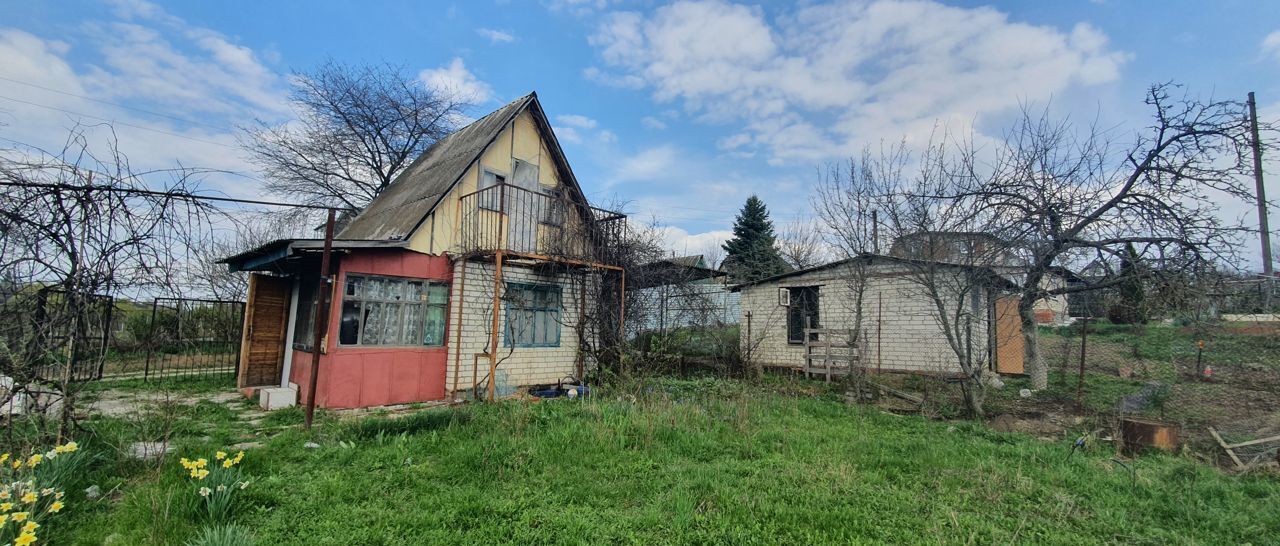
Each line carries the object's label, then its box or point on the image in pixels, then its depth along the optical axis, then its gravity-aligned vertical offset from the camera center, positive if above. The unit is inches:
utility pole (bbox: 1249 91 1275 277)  288.6 +95.5
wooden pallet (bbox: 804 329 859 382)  430.0 -30.4
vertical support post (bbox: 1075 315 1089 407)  291.6 -11.1
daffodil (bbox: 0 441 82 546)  112.2 -48.3
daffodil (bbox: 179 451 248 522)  136.0 -52.1
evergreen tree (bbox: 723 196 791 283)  903.1 +149.9
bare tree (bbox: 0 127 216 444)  154.4 +10.9
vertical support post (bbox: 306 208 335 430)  227.3 -9.6
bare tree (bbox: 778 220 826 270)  878.4 +118.5
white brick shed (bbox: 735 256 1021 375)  441.7 +1.3
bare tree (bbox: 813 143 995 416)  293.3 +56.7
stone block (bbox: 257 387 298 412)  298.0 -56.1
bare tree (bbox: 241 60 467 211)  642.8 +218.7
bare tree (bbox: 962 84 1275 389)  294.0 +73.9
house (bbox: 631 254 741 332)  462.3 +17.1
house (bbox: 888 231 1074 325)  293.1 +43.4
